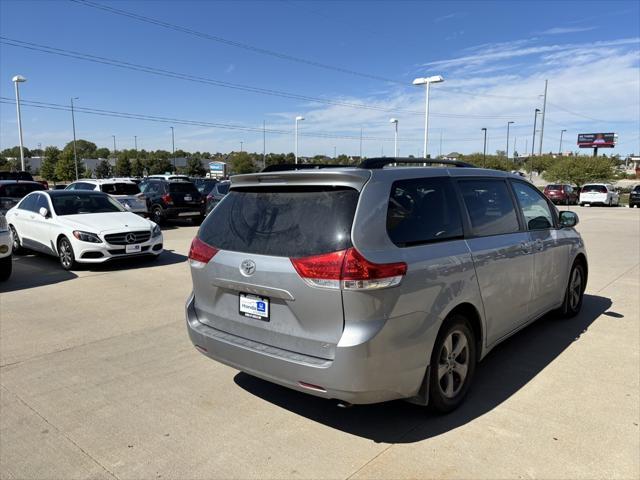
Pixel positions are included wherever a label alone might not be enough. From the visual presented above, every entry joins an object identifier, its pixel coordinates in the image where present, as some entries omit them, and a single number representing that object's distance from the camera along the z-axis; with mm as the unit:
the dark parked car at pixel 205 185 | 22781
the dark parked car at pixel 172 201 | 18016
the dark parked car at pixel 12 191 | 13367
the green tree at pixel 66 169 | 63438
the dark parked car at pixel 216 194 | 18375
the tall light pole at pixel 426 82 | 27938
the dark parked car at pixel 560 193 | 34875
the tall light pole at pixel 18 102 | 31700
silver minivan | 2912
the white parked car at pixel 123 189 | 16156
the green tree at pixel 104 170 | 71750
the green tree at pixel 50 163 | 67250
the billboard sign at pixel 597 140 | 99188
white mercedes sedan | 9000
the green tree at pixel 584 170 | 51094
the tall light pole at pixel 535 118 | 62638
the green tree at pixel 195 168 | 83125
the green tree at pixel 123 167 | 77438
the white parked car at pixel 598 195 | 34000
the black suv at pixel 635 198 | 33531
